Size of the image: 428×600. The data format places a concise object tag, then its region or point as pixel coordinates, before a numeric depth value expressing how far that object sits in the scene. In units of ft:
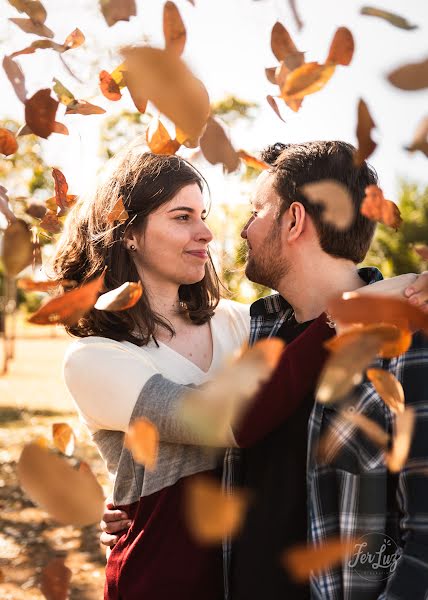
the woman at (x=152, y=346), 5.48
